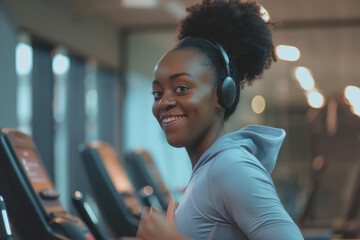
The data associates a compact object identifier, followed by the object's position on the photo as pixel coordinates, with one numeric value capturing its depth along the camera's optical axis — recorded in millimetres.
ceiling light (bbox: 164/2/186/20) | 7973
